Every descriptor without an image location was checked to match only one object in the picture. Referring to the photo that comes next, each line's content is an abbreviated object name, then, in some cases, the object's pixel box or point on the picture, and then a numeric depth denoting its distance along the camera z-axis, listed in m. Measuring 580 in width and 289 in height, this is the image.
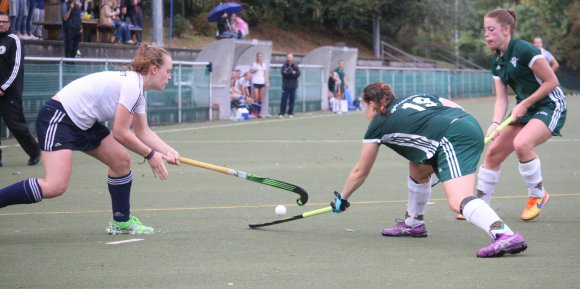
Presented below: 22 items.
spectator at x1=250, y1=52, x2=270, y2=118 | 28.86
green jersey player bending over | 6.96
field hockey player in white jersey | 7.54
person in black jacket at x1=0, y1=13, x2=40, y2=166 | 13.27
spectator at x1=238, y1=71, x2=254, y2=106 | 29.16
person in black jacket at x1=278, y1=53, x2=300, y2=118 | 29.52
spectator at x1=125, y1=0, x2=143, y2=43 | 29.26
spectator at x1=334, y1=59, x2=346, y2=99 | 34.16
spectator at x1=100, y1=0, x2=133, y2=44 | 26.75
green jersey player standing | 8.77
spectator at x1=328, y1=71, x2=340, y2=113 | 33.50
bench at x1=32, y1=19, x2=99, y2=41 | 24.97
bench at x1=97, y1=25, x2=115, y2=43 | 27.33
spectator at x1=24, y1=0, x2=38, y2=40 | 22.41
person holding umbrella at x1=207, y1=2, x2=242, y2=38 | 32.47
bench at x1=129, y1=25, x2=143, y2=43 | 29.09
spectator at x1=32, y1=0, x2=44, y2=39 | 23.94
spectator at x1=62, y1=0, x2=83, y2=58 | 22.22
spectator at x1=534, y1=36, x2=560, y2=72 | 17.75
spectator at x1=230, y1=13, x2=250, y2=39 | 33.22
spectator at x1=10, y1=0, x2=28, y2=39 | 21.31
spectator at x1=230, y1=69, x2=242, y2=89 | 28.58
